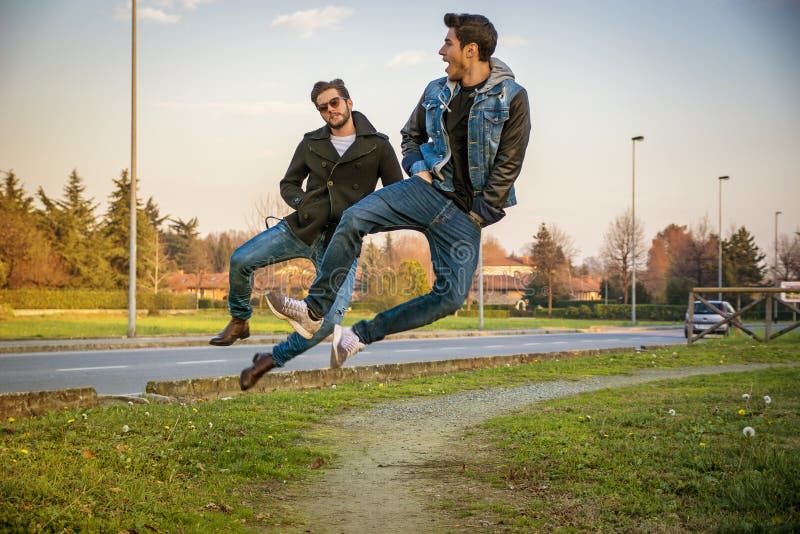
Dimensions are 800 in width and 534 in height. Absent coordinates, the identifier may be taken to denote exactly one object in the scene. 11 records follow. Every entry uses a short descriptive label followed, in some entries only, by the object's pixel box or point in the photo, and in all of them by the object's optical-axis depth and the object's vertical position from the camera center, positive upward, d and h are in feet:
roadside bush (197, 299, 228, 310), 130.37 -2.53
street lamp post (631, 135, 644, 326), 120.87 -1.11
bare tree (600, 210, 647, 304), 246.68 +13.85
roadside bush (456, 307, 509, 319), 242.58 -6.90
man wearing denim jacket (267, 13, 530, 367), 9.14 +1.36
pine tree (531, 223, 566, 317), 239.15 +12.18
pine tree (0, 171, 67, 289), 171.42 +7.61
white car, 128.06 -4.15
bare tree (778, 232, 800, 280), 271.08 +11.78
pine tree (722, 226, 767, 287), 263.49 +10.47
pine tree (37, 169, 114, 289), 199.41 +13.15
